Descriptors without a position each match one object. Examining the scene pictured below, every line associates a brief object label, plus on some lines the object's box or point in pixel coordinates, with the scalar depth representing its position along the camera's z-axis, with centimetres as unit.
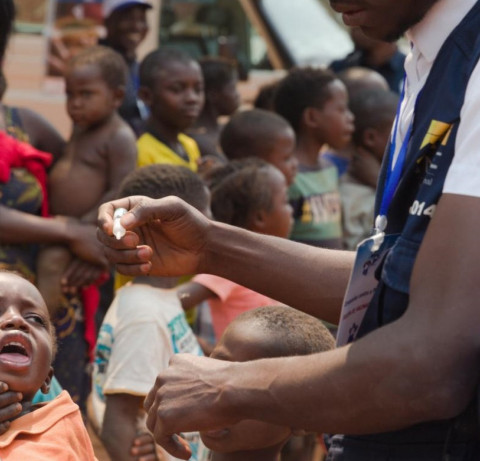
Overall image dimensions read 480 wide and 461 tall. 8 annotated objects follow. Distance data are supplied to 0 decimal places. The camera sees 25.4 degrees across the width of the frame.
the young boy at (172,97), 548
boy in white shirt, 350
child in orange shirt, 264
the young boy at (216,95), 657
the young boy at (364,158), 589
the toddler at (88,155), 451
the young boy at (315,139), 538
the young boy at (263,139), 539
